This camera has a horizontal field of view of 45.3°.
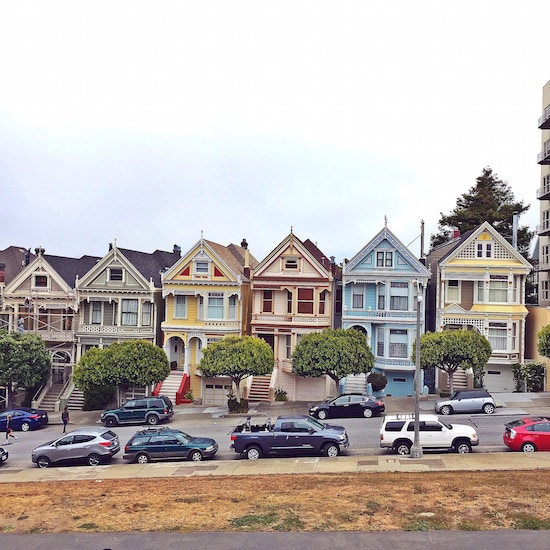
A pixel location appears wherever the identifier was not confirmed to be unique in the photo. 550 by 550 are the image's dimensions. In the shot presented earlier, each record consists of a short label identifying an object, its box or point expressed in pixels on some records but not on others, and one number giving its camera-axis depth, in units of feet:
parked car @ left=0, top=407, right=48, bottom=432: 124.17
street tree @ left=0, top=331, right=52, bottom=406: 142.31
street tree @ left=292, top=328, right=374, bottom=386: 129.70
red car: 86.69
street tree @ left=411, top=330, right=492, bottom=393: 127.03
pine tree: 209.27
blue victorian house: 145.79
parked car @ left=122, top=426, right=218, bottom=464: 92.22
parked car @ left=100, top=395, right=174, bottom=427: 123.75
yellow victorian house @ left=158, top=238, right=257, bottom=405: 151.33
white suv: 88.17
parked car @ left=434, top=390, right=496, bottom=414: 115.55
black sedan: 116.37
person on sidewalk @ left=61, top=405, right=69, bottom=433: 120.98
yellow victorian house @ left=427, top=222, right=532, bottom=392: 144.46
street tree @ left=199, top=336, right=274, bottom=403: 129.39
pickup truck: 90.07
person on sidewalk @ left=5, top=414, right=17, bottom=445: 114.56
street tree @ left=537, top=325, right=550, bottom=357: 127.65
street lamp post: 86.33
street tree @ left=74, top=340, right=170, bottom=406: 132.67
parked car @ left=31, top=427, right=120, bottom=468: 94.17
